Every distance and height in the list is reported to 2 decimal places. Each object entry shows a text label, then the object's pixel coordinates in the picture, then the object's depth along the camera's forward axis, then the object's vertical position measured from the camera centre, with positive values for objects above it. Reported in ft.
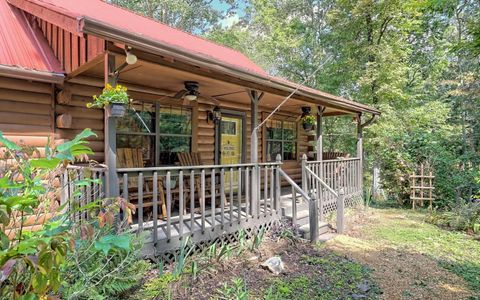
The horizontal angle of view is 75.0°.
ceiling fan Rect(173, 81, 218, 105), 17.13 +3.56
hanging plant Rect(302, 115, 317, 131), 26.45 +2.66
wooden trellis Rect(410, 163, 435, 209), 28.76 -3.15
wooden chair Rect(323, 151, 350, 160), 32.80 -0.29
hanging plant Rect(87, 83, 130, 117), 10.73 +1.83
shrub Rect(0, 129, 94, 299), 4.15 -1.30
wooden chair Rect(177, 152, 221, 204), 18.75 -0.58
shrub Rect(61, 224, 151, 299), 7.91 -3.44
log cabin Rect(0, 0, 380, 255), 11.80 +2.70
